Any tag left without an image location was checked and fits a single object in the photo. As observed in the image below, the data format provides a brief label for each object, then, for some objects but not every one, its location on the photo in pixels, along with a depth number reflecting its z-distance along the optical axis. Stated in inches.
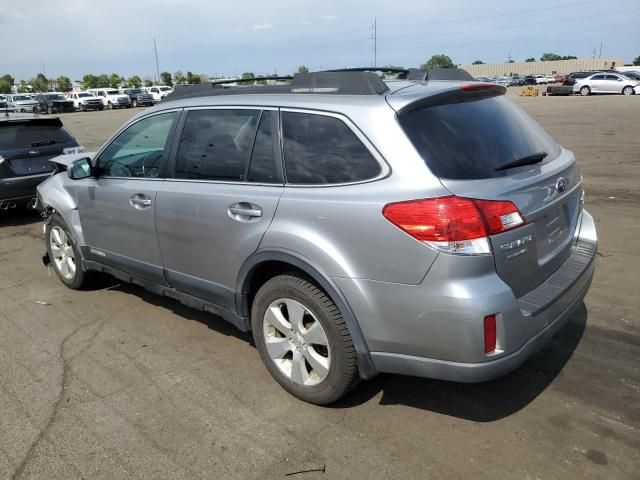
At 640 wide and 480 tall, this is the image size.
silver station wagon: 101.4
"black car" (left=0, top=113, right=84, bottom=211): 305.7
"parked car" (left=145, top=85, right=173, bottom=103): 2065.7
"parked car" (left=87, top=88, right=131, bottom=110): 1907.0
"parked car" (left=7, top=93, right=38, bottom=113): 1631.4
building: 4055.1
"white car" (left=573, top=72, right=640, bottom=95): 1429.6
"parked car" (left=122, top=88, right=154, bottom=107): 1927.9
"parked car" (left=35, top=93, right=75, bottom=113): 1729.8
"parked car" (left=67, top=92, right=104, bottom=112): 1813.5
